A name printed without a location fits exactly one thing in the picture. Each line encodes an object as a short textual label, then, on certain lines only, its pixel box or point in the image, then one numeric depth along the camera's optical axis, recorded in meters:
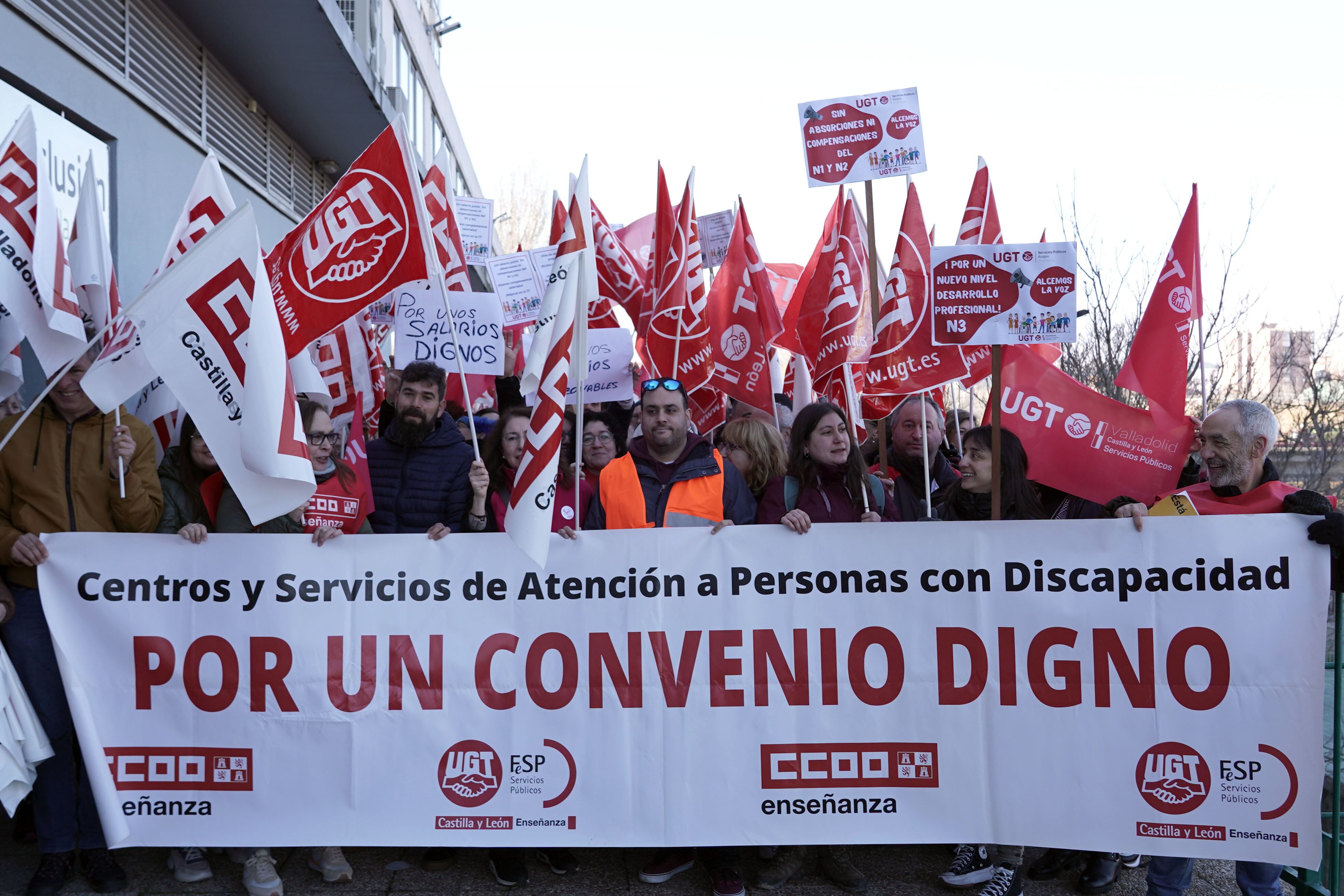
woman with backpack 4.49
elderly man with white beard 3.76
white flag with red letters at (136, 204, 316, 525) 3.53
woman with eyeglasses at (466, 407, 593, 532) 4.46
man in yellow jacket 3.96
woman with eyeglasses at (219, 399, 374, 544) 4.18
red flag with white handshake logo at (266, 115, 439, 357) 4.41
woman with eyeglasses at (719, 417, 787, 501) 4.99
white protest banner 3.83
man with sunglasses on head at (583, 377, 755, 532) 4.36
